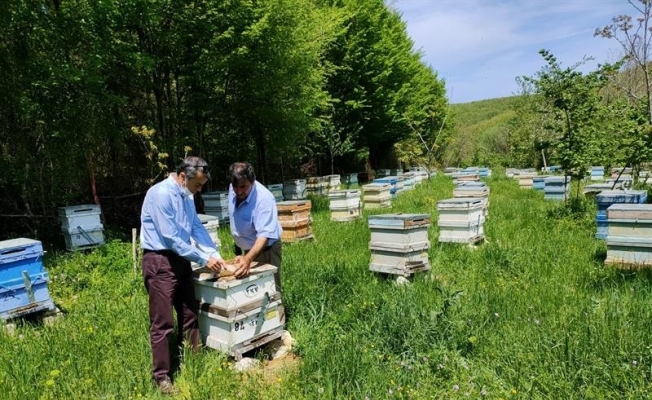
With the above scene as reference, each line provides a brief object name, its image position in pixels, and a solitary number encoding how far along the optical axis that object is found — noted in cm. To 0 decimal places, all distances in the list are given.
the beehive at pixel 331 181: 1856
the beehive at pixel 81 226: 822
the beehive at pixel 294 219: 893
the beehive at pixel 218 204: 1135
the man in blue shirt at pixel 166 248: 372
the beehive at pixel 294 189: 1553
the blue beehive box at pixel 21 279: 516
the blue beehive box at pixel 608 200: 750
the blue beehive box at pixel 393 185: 1677
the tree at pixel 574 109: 1041
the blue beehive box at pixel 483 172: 2750
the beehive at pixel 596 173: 1790
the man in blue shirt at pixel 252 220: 433
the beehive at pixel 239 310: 395
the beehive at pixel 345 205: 1146
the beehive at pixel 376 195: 1357
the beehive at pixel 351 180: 2242
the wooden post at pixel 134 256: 718
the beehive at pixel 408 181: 1992
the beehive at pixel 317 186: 1841
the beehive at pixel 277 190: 1361
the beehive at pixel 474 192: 1066
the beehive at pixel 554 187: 1334
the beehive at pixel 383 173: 2839
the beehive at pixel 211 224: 776
